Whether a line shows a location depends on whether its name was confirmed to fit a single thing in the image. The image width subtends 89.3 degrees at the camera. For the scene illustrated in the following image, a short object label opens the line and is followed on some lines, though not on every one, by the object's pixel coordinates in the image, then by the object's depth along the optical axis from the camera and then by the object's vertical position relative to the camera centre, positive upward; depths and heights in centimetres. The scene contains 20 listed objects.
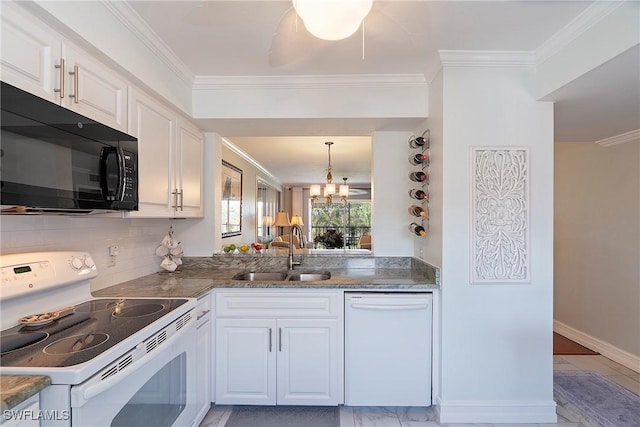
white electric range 103 -49
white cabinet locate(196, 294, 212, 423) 199 -90
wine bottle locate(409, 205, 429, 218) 242 +2
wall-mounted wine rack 242 +27
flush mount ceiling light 118 +74
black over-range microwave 102 +20
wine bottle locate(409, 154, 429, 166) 242 +41
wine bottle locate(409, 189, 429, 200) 243 +14
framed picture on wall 402 +18
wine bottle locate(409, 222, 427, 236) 244 -12
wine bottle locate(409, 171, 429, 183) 241 +28
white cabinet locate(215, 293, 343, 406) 218 -95
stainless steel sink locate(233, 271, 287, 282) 273 -54
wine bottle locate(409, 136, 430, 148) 242 +54
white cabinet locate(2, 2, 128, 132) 113 +58
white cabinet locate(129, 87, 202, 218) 183 +35
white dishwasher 218 -92
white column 209 -46
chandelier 601 +43
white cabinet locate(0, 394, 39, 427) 88 -57
